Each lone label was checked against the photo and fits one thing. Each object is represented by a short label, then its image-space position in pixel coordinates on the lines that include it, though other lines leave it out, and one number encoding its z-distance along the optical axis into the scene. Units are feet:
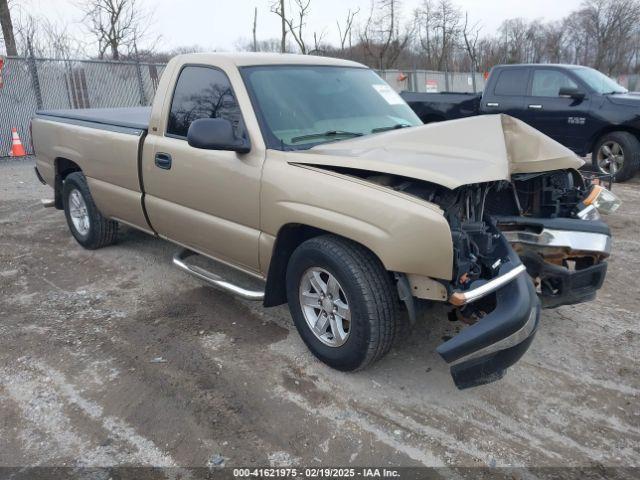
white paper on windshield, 13.98
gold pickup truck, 8.94
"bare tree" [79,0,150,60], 85.51
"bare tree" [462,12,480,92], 102.64
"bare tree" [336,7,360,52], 92.02
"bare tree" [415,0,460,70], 111.04
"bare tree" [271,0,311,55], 77.53
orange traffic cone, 39.58
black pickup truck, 28.04
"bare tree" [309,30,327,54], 79.48
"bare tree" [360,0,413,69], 92.27
